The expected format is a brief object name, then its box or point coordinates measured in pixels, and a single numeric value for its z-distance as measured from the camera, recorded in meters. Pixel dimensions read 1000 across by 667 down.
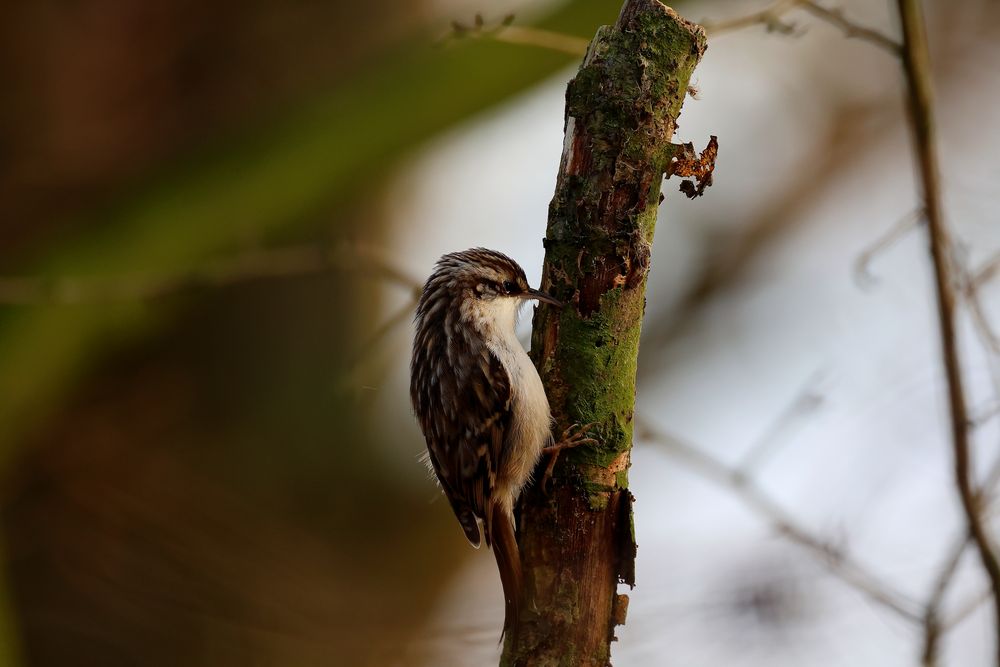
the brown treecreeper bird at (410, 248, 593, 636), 5.59
